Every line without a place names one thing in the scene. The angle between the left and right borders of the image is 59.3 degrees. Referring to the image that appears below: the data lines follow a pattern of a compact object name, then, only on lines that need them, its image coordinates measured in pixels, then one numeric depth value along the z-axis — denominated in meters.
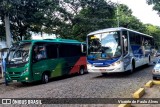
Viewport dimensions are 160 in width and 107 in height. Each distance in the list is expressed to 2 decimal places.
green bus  7.77
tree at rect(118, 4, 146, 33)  29.49
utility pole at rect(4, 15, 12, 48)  10.52
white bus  8.43
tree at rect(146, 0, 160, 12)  10.99
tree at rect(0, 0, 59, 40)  9.95
